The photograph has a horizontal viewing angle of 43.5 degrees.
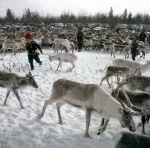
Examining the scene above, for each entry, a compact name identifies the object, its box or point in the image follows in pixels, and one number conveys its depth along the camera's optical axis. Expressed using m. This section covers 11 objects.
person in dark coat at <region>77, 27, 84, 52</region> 14.60
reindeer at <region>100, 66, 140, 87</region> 6.71
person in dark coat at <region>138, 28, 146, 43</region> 15.20
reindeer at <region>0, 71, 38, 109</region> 4.84
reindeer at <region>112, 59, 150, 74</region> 7.38
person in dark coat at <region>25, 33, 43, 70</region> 8.16
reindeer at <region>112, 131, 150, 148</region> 2.77
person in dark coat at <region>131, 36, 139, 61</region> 11.28
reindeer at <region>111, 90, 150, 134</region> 4.23
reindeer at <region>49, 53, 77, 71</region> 8.82
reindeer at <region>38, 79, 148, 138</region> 3.34
